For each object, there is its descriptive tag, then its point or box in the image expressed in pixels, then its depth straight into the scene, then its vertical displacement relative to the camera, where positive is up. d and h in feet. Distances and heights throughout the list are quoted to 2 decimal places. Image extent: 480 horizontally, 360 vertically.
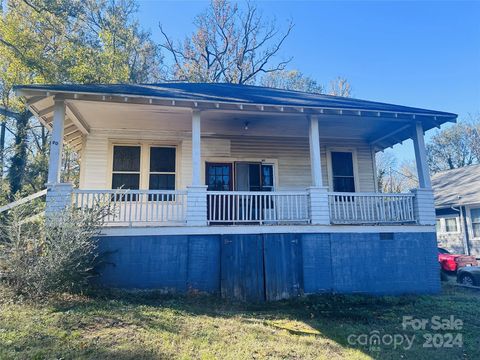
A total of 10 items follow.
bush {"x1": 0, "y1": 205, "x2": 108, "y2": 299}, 19.80 -0.46
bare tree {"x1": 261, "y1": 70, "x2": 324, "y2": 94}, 94.73 +44.50
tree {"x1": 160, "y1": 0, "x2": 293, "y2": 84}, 88.53 +50.48
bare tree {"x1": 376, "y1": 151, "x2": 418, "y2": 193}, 137.59 +27.92
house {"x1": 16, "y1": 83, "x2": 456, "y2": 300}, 24.94 +4.26
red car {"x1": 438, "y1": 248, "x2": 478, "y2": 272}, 42.84 -2.78
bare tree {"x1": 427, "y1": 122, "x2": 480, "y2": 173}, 108.88 +29.60
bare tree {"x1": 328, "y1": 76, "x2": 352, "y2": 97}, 98.58 +44.03
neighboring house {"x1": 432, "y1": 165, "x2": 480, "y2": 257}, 54.08 +4.22
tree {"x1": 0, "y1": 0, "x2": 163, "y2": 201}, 54.90 +32.92
